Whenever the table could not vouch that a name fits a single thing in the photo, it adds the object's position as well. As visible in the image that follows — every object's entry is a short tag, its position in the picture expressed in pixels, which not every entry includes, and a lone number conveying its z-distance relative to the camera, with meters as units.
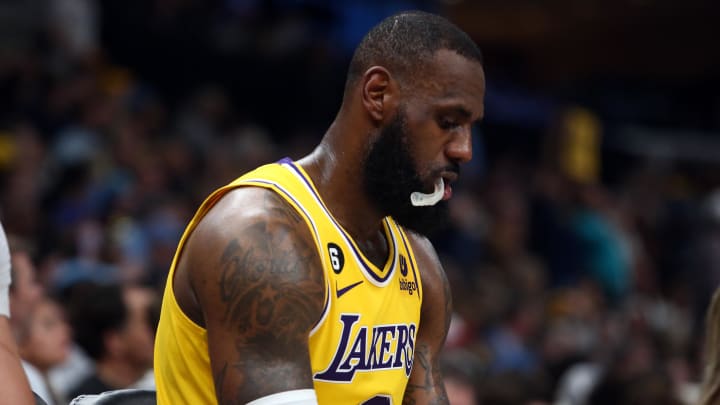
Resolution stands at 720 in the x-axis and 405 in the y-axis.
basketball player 4.88
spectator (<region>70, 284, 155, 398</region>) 10.59
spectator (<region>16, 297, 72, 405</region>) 9.82
